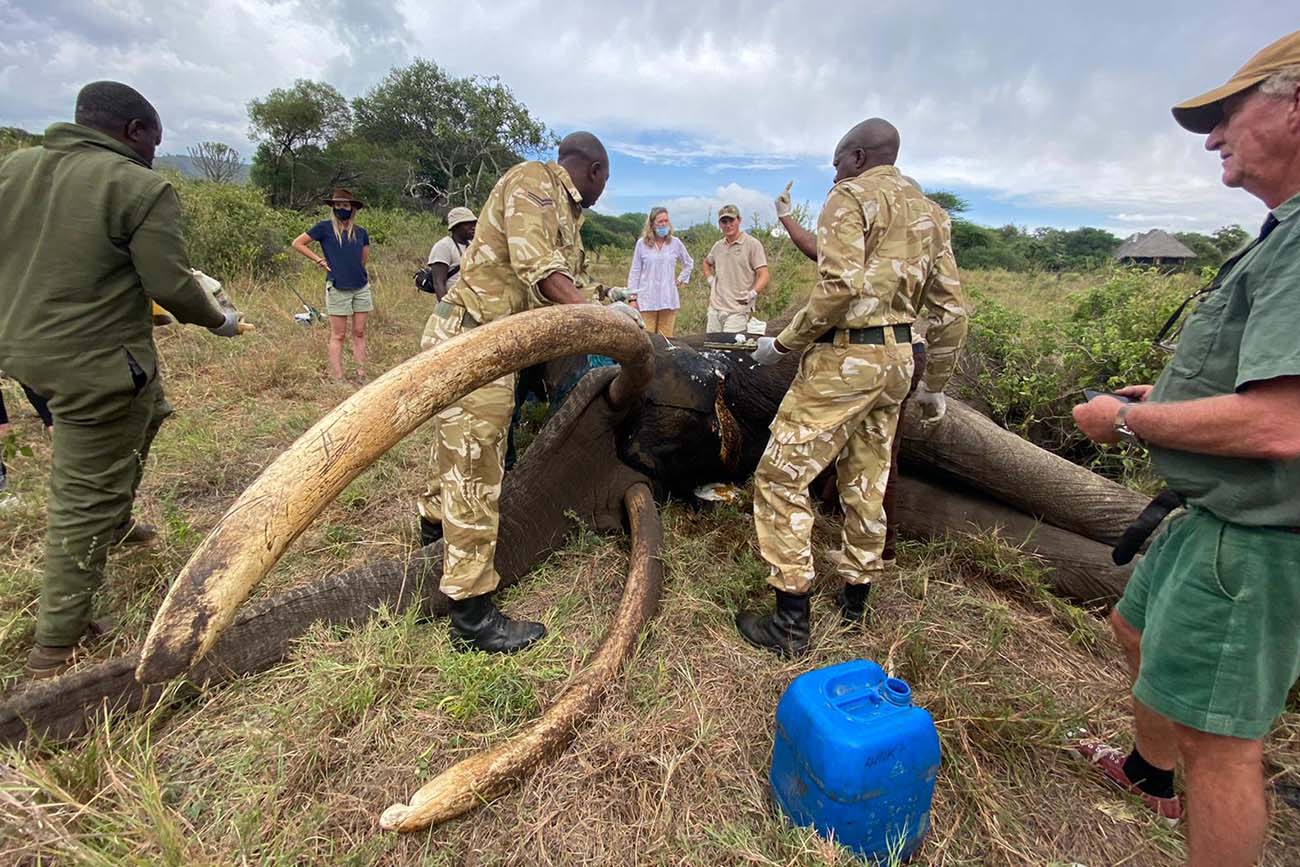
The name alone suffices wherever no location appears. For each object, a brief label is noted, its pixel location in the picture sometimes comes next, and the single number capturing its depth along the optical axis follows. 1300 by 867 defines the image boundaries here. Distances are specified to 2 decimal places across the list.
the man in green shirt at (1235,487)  1.27
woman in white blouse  6.49
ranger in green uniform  2.04
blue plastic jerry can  1.48
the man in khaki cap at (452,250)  5.12
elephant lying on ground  2.27
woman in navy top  5.62
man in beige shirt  6.20
